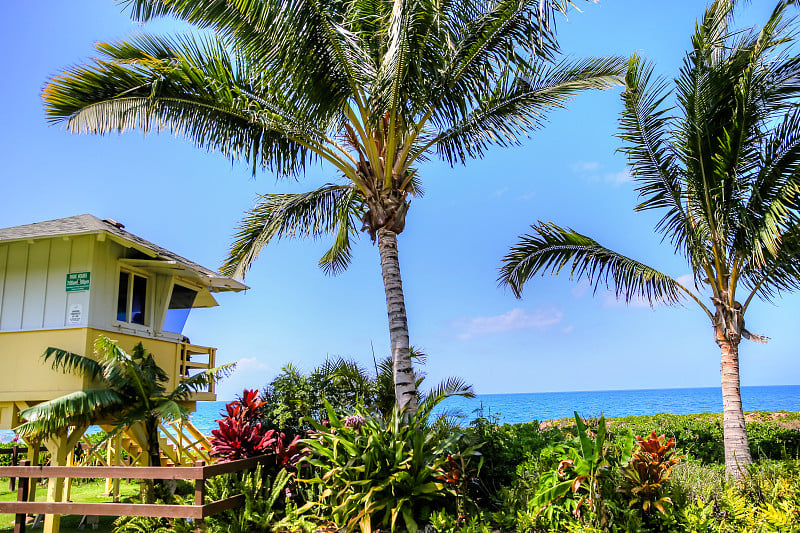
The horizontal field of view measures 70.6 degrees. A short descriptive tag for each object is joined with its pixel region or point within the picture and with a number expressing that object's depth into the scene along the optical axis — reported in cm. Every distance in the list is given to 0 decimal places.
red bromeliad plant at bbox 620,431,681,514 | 645
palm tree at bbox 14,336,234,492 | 873
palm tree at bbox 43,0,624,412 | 856
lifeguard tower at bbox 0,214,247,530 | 973
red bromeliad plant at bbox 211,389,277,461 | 899
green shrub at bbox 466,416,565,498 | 820
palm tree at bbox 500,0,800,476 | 951
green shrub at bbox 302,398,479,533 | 729
